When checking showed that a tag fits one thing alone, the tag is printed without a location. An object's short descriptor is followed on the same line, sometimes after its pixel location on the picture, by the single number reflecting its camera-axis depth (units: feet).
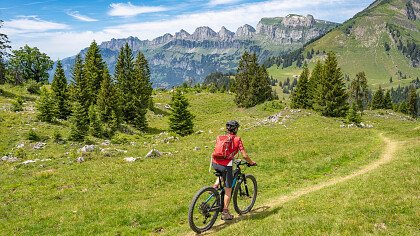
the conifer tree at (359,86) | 331.77
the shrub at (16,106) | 179.40
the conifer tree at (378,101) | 446.60
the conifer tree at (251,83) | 300.81
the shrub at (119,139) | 138.51
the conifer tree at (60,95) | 188.65
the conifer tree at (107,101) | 185.26
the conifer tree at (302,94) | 296.51
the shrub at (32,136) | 128.47
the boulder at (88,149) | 106.44
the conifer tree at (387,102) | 447.01
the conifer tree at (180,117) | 168.66
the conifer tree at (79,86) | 195.93
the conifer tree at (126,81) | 204.33
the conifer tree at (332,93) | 229.86
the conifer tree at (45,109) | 159.86
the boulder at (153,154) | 96.94
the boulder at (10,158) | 99.66
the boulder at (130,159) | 93.13
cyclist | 43.55
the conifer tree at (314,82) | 274.16
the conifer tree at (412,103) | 421.26
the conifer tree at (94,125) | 148.66
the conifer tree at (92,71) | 205.20
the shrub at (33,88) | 261.44
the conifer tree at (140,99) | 201.87
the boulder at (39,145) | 118.62
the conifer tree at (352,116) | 212.64
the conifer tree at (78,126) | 131.95
